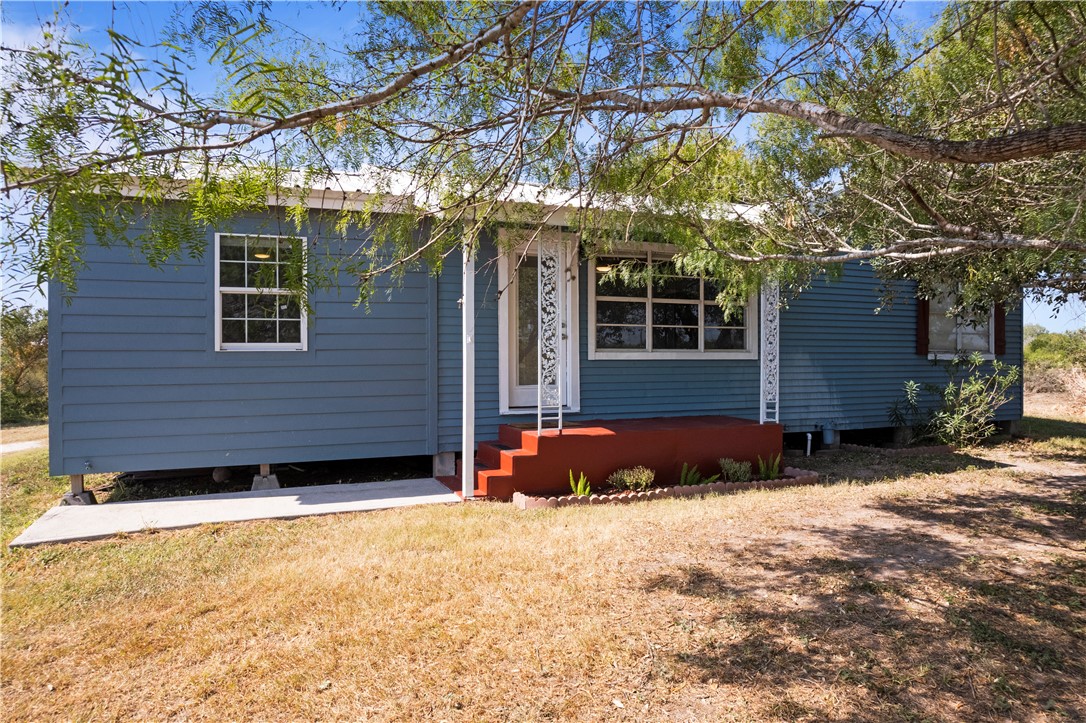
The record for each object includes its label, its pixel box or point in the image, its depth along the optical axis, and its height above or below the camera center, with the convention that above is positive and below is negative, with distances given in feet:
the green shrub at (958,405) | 31.17 -2.37
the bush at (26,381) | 36.17 -1.58
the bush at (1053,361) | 56.54 -0.26
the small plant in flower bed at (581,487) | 19.94 -4.07
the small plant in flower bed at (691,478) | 22.07 -4.16
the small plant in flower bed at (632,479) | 20.76 -3.94
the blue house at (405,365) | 19.69 -0.24
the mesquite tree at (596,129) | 7.09 +4.23
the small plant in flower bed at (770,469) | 23.43 -4.10
